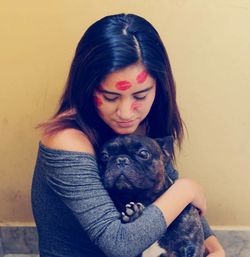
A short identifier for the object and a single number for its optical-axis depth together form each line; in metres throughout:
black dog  1.26
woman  1.23
